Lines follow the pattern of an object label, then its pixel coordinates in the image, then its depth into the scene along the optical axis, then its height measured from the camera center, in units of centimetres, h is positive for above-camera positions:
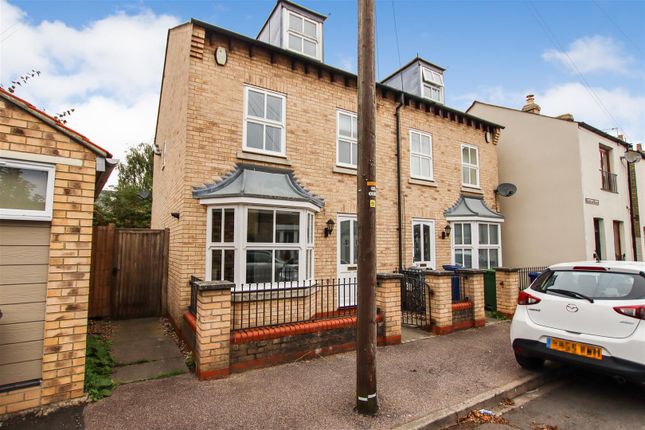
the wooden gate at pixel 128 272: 754 -66
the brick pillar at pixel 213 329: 423 -109
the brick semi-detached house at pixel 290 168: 648 +190
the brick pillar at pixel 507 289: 780 -105
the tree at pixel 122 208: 2017 +225
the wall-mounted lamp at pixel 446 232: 1038 +38
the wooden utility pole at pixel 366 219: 348 +27
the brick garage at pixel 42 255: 338 -12
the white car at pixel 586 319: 367 -90
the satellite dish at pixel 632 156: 1318 +352
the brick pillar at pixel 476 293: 710 -104
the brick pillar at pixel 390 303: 573 -102
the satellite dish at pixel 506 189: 1195 +198
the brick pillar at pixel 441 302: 653 -114
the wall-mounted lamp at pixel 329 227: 797 +41
